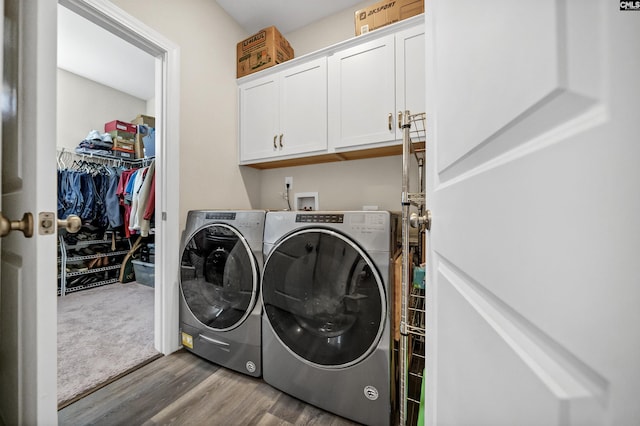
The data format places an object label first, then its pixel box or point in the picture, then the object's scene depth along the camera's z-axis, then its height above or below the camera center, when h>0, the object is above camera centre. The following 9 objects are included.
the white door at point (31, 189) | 0.56 +0.06
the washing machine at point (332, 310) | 1.05 -0.45
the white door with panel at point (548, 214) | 0.15 +0.00
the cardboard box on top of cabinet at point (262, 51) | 1.92 +1.31
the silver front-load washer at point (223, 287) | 1.36 -0.44
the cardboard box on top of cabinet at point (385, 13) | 1.49 +1.26
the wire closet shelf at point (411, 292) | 0.87 -0.32
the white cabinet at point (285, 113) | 1.77 +0.77
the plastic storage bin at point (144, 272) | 2.86 -0.70
